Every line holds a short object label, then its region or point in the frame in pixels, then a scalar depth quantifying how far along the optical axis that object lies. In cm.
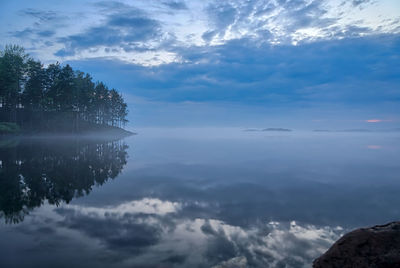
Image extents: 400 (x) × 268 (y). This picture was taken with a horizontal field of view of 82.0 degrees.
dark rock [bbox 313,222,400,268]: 512
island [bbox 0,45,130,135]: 6894
